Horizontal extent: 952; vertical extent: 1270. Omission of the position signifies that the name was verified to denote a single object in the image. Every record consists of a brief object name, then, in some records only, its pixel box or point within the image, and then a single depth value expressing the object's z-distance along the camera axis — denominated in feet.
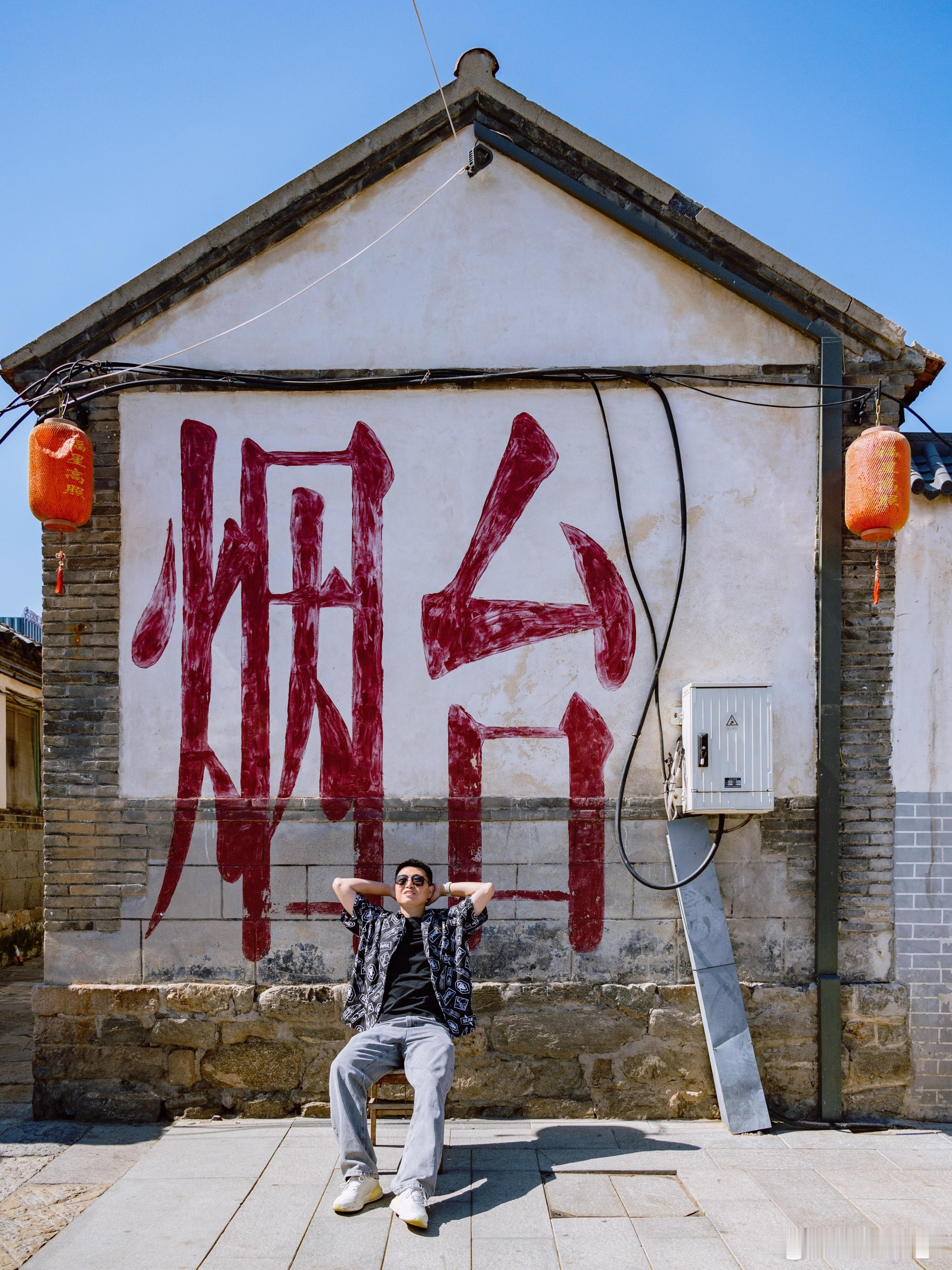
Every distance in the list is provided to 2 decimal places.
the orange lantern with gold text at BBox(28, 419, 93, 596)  17.02
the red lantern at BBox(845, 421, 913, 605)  16.66
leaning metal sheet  16.75
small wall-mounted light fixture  18.35
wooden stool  14.75
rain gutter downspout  17.22
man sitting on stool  13.75
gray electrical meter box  16.78
